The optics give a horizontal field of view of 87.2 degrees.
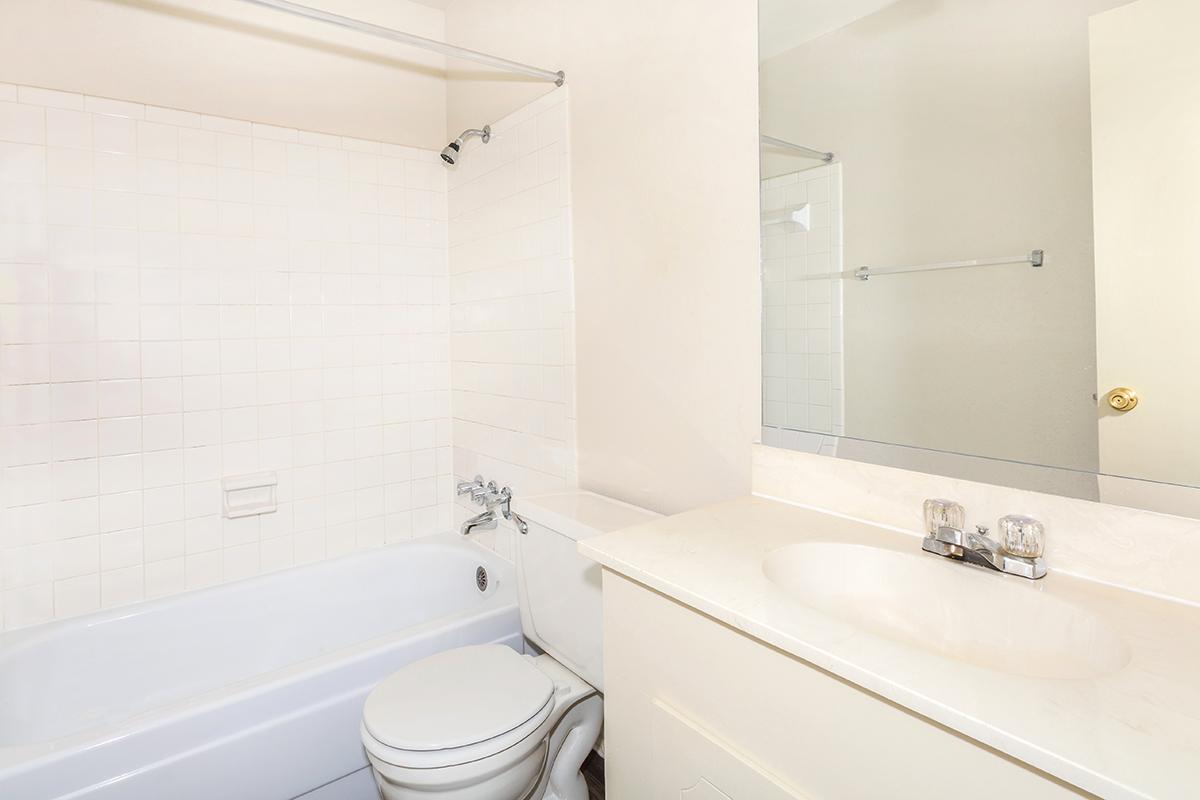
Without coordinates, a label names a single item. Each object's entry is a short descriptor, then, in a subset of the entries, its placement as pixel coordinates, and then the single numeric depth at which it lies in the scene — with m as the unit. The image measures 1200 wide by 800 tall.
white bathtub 1.34
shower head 2.27
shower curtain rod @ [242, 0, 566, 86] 1.73
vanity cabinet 0.63
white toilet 1.23
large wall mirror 0.85
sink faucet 0.90
